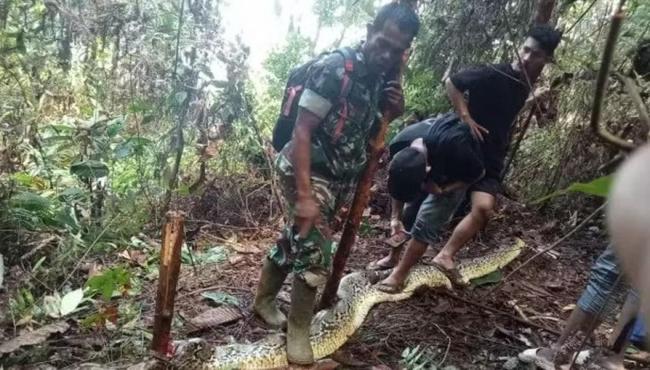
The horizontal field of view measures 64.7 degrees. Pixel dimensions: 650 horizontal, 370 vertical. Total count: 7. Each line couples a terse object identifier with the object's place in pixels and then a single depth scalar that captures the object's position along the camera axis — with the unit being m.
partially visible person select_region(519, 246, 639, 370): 2.64
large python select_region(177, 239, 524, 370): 2.52
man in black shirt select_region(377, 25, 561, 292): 3.34
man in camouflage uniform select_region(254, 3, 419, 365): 2.52
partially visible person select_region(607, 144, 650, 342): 0.66
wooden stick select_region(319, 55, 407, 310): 2.90
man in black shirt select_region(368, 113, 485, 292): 3.47
